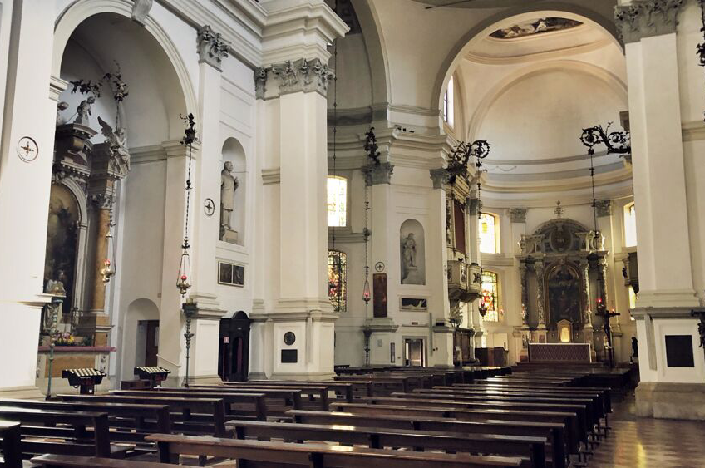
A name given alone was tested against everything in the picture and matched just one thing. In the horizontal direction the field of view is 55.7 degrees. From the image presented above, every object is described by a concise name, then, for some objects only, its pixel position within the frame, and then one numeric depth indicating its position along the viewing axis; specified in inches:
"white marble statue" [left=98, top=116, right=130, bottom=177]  522.6
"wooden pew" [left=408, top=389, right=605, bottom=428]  295.5
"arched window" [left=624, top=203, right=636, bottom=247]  1155.3
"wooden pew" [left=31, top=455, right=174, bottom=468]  142.8
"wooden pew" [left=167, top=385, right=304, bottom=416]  326.6
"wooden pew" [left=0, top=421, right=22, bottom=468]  155.4
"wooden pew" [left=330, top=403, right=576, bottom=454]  233.9
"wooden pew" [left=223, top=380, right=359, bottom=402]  370.9
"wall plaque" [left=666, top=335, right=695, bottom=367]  447.2
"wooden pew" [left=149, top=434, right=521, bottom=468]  139.6
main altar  1157.7
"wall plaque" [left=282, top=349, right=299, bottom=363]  577.4
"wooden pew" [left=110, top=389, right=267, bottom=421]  290.8
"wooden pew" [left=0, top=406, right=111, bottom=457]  196.1
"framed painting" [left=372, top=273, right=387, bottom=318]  842.8
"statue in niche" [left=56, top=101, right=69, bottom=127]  477.2
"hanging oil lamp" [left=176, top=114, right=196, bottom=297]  498.6
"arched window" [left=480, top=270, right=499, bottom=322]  1203.9
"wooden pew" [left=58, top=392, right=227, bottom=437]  263.6
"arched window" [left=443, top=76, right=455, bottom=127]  1058.1
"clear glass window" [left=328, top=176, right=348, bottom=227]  877.2
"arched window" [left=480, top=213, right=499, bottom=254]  1243.8
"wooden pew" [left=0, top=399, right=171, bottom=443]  228.5
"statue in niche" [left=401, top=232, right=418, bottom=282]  890.1
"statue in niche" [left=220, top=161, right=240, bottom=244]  585.6
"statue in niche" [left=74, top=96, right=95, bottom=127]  499.8
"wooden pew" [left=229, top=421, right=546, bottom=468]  173.9
